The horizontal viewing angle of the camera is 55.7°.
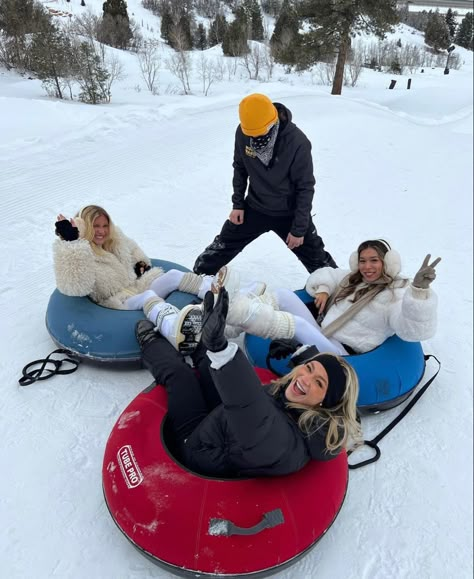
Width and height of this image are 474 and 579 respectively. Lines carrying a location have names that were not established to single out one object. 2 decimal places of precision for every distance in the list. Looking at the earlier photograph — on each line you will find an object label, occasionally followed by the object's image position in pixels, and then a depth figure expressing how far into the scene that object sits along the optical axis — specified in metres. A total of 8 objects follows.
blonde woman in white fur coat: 2.79
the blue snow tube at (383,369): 2.51
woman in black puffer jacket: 1.55
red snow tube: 1.65
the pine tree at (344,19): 12.67
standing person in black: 2.93
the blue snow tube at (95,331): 2.77
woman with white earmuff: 2.45
